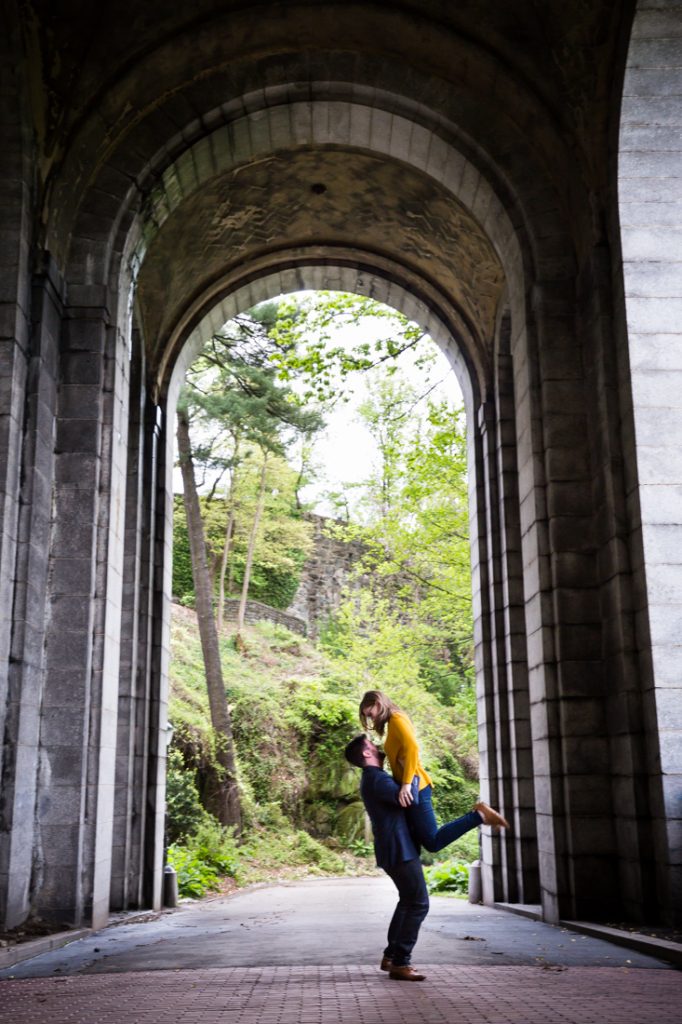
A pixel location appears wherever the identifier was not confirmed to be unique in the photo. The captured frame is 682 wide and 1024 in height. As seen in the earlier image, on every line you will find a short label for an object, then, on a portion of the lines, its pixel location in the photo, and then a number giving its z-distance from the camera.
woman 4.72
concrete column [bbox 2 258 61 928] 6.64
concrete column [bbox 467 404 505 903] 10.20
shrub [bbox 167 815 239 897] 13.64
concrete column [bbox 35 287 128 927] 6.98
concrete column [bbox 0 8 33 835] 6.82
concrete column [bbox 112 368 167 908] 9.77
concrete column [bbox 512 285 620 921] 6.96
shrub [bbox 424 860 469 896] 14.16
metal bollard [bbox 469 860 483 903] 10.62
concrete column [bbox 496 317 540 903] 9.59
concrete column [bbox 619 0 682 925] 6.27
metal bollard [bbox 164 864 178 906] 10.80
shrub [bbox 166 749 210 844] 15.89
